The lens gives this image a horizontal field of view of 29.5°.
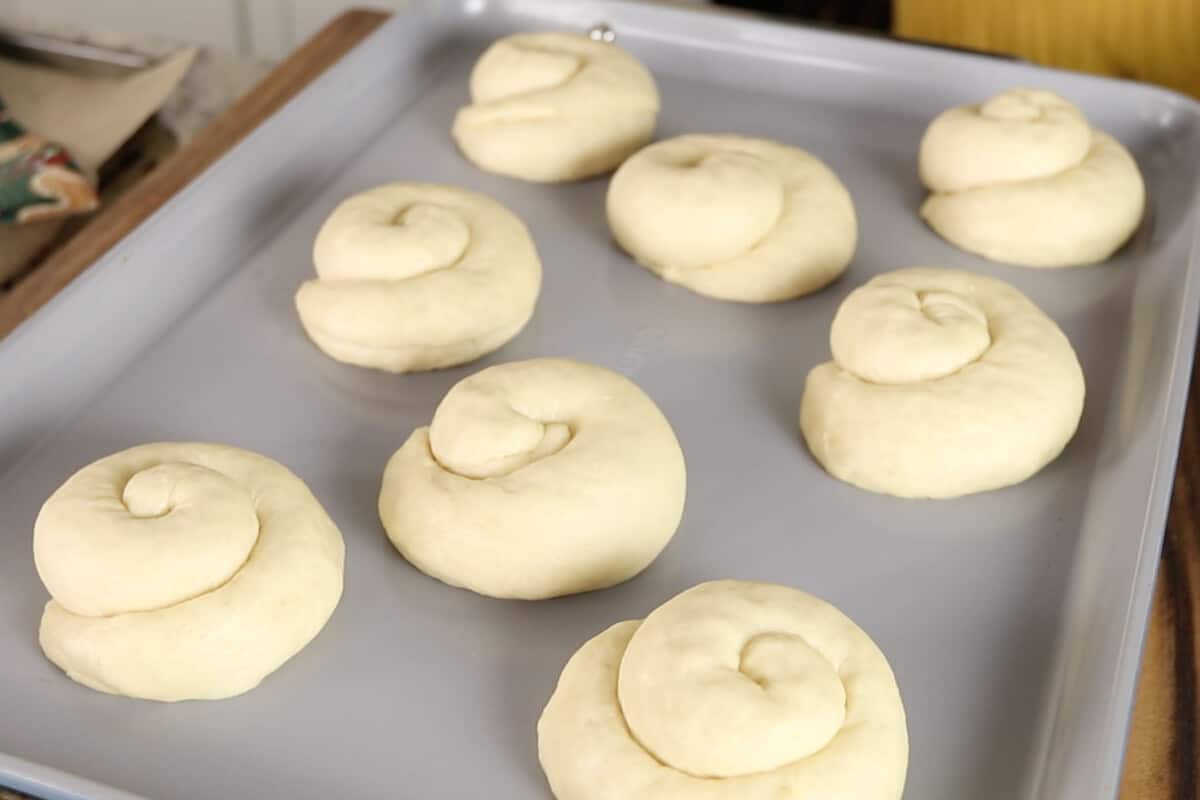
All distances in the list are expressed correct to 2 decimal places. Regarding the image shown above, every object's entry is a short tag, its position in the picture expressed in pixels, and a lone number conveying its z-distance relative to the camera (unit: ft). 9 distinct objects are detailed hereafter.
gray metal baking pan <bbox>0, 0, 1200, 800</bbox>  2.27
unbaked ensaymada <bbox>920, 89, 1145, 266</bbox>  2.83
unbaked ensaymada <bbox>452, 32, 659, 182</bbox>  2.99
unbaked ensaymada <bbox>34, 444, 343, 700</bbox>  2.28
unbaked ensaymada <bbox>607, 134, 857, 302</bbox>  2.78
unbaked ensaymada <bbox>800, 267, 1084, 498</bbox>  2.52
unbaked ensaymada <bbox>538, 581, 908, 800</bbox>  2.14
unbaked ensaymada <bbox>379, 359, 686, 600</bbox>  2.40
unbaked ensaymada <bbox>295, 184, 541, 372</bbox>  2.66
